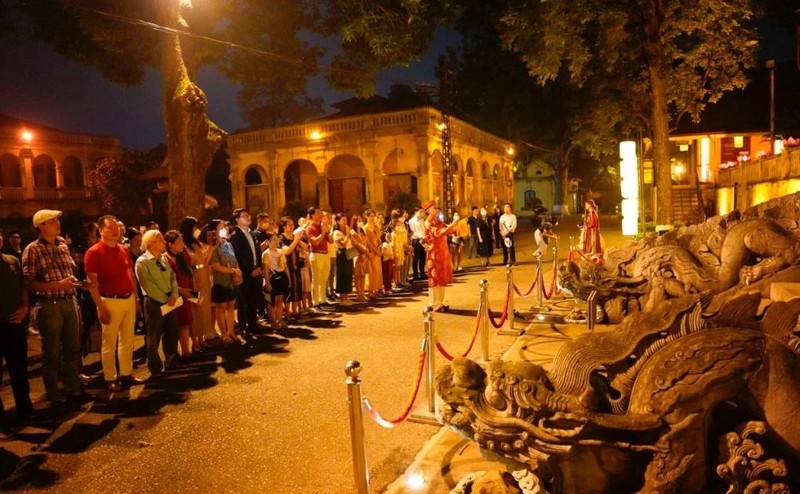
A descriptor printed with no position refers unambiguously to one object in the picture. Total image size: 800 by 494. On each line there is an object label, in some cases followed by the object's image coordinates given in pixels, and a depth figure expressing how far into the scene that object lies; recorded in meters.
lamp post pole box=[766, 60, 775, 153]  23.96
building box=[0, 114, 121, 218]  37.84
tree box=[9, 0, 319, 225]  12.89
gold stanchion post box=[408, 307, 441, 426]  5.14
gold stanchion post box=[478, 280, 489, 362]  6.60
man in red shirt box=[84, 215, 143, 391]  6.05
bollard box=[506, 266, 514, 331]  8.13
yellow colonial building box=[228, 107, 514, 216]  27.89
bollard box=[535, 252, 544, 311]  10.02
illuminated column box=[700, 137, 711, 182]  31.55
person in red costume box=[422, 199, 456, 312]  9.72
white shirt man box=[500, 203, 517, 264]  16.00
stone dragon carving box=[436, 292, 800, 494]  2.68
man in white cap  5.68
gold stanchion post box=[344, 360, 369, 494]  3.41
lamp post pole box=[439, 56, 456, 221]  23.95
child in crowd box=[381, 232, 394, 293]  12.81
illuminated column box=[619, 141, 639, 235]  13.41
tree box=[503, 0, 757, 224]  16.30
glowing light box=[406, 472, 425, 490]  3.90
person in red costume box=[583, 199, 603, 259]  12.29
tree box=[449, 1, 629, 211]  43.06
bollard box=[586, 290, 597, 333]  7.47
